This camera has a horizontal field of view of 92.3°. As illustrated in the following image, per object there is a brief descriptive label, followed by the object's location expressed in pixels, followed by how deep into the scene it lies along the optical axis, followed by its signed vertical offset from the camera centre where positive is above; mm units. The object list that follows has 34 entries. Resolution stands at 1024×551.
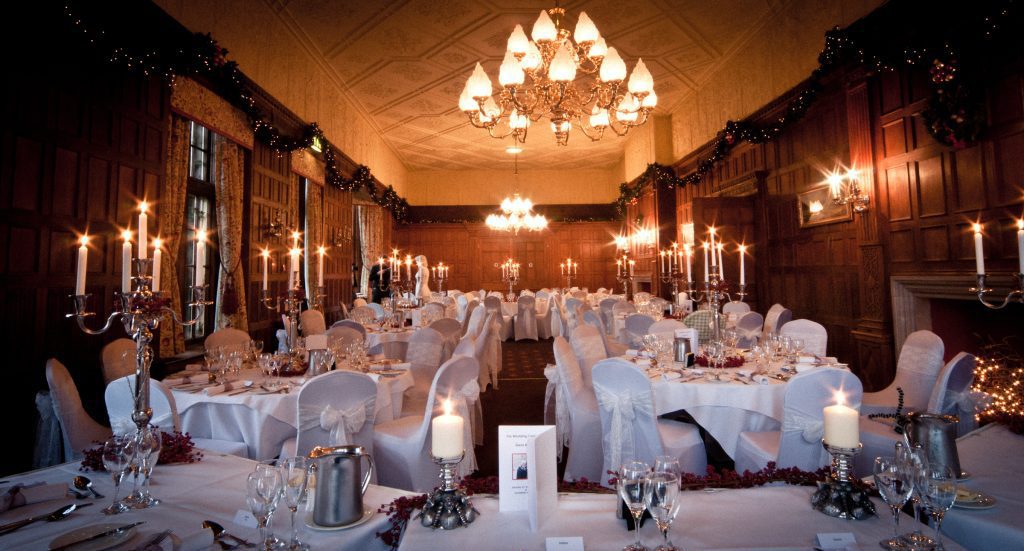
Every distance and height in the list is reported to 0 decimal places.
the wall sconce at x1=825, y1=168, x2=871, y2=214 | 5539 +1313
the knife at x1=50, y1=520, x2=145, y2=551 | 1197 -543
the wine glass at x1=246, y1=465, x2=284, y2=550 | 1170 -436
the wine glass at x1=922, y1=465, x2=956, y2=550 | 1163 -454
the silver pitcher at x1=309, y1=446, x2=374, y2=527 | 1305 -479
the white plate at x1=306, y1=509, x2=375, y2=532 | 1301 -571
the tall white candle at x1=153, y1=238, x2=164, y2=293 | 1849 +178
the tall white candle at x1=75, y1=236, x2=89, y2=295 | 1656 +159
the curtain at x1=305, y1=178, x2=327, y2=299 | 8758 +1450
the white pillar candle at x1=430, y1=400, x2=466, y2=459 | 1341 -352
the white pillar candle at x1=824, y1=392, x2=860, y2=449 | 1381 -356
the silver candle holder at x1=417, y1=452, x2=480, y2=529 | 1292 -532
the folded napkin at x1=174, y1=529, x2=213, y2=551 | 1209 -569
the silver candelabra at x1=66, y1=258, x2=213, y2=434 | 1661 -10
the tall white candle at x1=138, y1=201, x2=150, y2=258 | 1637 +279
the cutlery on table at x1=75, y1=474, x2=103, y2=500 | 1539 -534
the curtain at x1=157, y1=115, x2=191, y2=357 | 5086 +1024
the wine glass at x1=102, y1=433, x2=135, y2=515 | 1422 -423
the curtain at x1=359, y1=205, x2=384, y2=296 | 13359 +1997
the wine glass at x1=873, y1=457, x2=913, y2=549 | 1201 -458
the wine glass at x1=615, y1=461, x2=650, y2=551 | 1176 -436
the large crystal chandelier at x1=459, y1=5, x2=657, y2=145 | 4598 +2207
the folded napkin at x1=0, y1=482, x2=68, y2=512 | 1417 -539
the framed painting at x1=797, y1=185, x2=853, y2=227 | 6062 +1193
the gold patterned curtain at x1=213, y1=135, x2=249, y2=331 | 6227 +1128
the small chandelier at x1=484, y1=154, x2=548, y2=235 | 11734 +2279
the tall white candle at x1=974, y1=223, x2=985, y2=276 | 2531 +251
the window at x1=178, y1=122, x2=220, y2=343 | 6148 +1225
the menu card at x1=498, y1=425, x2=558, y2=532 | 1339 -449
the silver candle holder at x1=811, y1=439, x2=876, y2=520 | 1306 -526
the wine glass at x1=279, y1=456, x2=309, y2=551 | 1224 -440
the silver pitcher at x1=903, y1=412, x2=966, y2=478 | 1467 -419
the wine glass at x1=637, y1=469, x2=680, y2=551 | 1147 -455
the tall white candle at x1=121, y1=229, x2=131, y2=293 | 1695 +170
